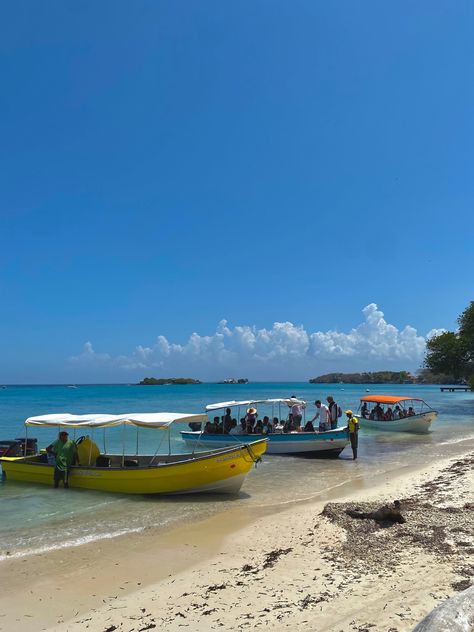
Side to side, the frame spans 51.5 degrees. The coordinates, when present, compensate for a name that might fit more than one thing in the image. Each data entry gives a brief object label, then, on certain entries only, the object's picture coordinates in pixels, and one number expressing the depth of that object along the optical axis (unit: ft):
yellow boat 42.96
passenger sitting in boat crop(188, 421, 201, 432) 84.21
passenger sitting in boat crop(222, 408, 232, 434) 72.58
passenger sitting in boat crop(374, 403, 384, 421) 105.81
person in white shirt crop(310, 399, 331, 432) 69.24
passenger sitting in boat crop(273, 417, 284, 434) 72.01
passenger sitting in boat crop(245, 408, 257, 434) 70.88
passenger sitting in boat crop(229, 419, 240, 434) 73.32
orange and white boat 97.30
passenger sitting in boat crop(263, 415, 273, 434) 70.49
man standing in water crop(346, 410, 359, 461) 64.07
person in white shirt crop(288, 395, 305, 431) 71.67
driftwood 29.12
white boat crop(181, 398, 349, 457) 65.77
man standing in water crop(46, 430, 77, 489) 47.75
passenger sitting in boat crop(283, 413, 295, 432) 71.30
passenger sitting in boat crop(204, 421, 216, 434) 73.26
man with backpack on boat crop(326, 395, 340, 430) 69.41
